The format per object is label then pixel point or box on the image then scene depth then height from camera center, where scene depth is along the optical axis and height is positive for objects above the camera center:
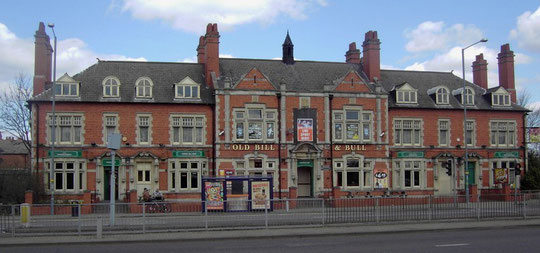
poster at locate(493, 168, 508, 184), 40.91 -1.20
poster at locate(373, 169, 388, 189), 38.75 -1.31
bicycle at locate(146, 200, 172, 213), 25.33 -2.32
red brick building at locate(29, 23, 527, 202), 35.56 +2.33
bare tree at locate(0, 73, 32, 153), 47.84 +4.03
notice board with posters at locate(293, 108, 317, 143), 37.62 +2.58
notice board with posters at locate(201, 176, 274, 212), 30.64 -1.58
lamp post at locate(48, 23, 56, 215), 30.89 +0.12
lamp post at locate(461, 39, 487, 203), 35.43 +6.15
